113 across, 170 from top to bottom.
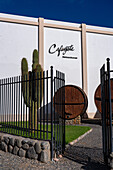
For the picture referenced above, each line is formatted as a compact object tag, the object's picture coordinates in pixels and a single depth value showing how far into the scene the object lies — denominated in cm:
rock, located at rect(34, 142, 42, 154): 444
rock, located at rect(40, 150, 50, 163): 433
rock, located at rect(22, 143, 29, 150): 471
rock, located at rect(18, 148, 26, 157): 478
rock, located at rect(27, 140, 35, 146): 458
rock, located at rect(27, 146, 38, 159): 453
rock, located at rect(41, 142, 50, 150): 436
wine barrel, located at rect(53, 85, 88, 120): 837
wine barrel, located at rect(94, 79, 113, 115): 888
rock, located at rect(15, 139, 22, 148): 492
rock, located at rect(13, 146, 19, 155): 499
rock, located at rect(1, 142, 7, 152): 539
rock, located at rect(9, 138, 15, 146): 512
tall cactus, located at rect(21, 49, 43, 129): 688
